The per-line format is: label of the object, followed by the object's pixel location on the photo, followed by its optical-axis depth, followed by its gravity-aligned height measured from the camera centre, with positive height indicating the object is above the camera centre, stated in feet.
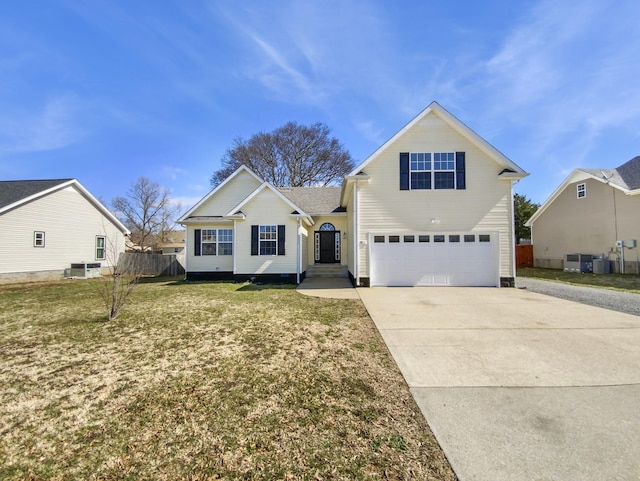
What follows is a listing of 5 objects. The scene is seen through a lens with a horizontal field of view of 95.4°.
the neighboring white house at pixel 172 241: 117.77 +3.78
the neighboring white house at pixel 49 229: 48.55 +3.72
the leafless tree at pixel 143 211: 121.08 +15.64
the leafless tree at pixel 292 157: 104.94 +33.02
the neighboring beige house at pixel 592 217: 51.51 +5.90
